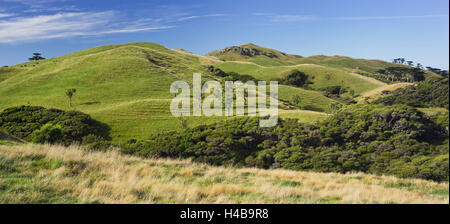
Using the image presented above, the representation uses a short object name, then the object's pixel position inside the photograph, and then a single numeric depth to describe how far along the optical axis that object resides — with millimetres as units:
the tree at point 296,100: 89000
